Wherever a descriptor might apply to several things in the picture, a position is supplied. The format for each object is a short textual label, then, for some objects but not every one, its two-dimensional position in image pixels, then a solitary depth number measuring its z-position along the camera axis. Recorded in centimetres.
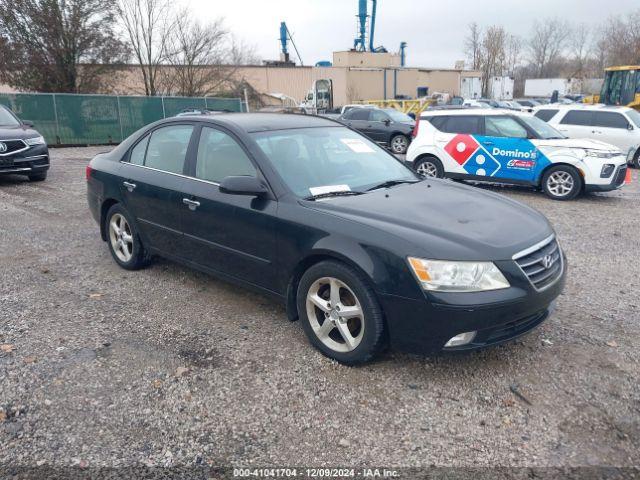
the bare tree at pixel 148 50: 2717
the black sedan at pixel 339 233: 306
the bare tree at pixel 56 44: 2134
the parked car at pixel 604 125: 1316
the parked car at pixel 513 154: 925
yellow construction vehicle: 1848
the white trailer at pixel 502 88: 5225
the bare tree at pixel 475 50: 5947
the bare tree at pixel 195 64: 2923
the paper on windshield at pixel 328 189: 379
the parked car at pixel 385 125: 1780
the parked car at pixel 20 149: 989
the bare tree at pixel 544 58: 8140
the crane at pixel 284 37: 6041
